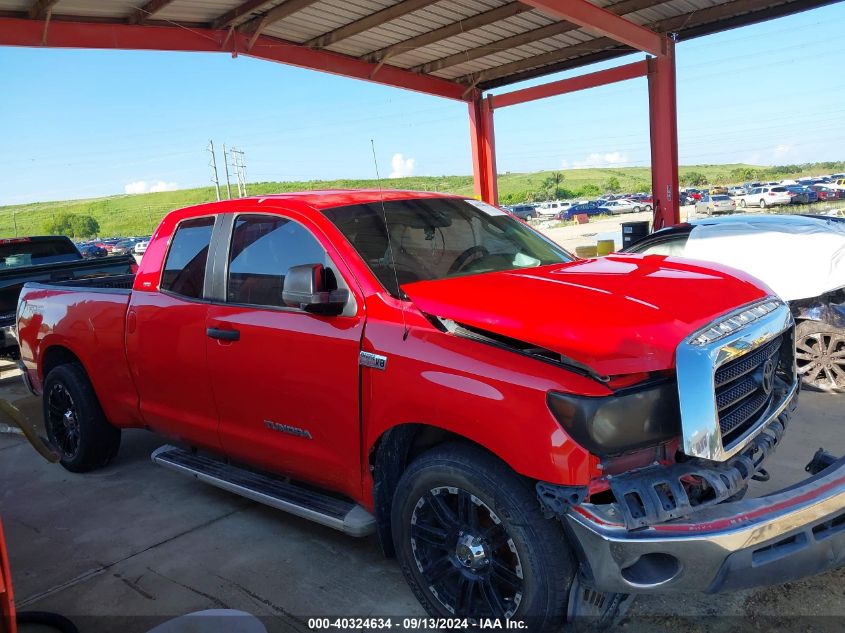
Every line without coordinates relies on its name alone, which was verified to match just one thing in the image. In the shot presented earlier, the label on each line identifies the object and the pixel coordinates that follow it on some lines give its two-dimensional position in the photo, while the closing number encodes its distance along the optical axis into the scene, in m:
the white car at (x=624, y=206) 62.50
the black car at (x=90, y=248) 36.84
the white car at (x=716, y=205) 42.00
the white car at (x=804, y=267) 5.97
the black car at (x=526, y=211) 60.12
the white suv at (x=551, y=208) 65.69
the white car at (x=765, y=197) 43.67
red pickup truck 2.38
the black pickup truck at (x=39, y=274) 7.68
